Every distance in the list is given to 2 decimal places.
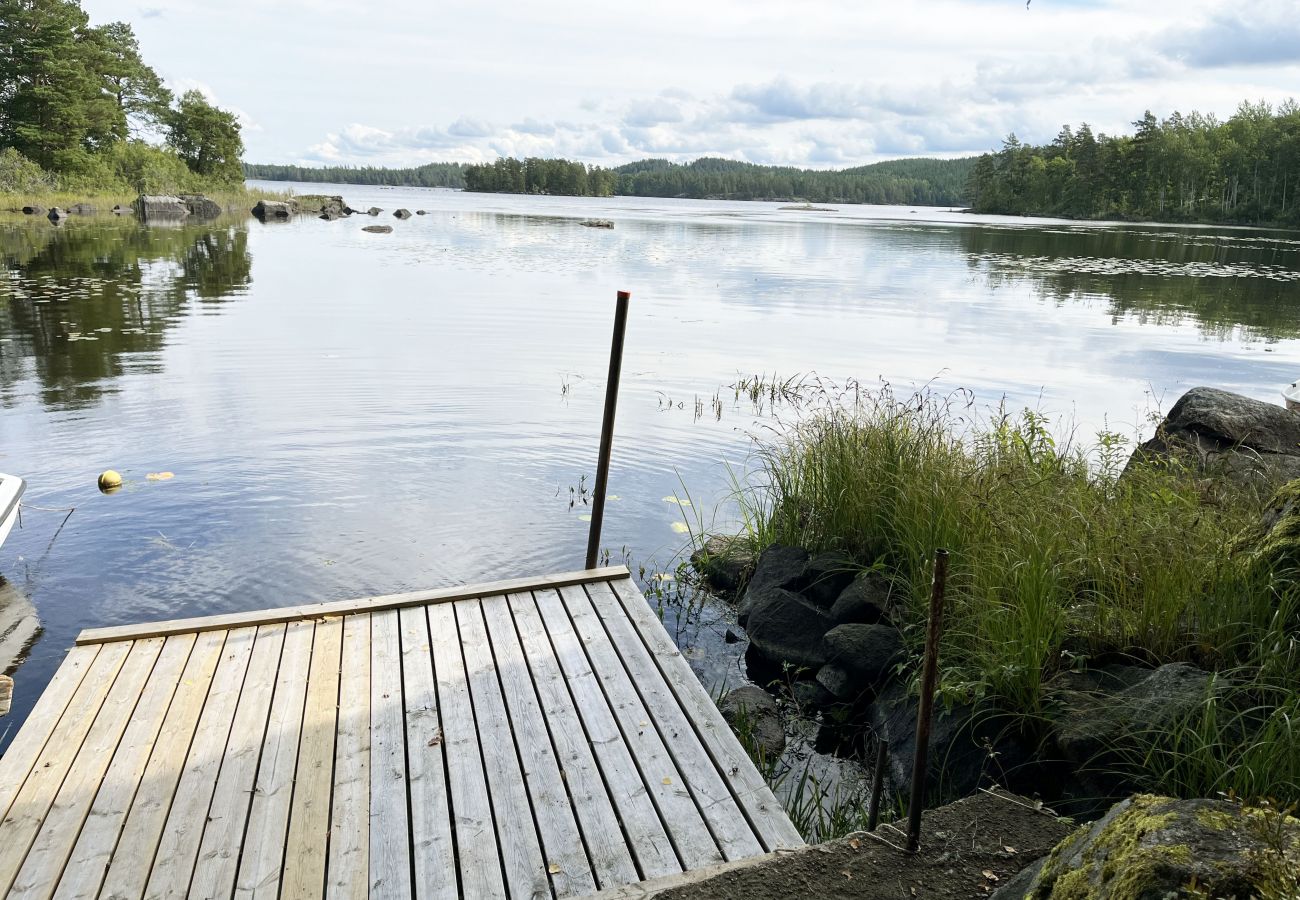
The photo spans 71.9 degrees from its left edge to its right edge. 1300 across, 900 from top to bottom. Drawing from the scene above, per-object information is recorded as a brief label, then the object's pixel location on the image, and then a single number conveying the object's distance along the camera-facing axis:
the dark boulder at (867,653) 5.19
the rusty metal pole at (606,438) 6.19
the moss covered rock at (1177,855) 1.62
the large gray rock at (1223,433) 7.03
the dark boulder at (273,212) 53.16
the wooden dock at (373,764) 3.18
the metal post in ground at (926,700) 2.71
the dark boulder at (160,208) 47.28
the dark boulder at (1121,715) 3.65
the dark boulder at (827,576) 6.01
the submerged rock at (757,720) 4.80
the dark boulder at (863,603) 5.58
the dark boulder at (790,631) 5.62
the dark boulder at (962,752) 4.13
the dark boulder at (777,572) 6.20
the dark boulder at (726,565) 6.99
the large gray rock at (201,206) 52.66
